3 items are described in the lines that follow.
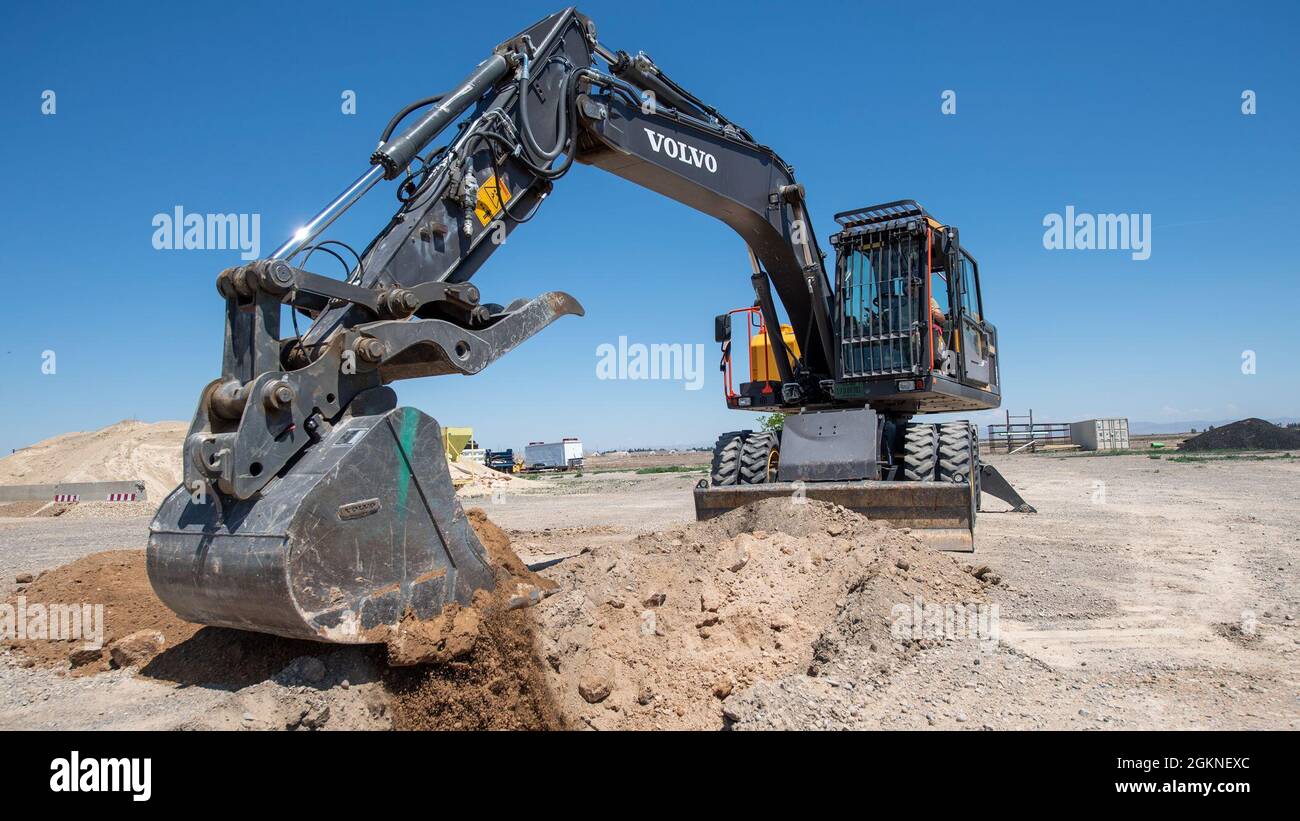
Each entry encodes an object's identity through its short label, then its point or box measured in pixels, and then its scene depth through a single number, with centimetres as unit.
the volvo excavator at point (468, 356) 382
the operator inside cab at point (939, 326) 891
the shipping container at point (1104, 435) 4097
